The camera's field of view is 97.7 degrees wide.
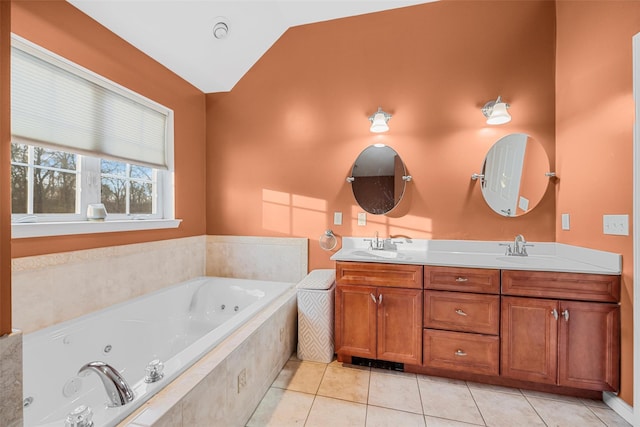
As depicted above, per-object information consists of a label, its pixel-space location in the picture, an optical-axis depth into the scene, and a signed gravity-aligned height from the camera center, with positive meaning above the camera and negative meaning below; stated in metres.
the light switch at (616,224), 1.54 -0.06
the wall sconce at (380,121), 2.38 +0.78
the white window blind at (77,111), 1.51 +0.64
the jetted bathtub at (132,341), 1.30 -0.79
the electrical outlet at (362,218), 2.53 -0.06
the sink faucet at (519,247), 2.12 -0.26
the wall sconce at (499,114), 2.12 +0.75
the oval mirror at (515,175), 2.20 +0.31
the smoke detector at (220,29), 2.30 +1.52
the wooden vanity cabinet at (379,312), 1.92 -0.71
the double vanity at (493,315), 1.63 -0.66
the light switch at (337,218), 2.59 -0.06
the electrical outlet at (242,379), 1.46 -0.89
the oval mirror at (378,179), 2.46 +0.29
